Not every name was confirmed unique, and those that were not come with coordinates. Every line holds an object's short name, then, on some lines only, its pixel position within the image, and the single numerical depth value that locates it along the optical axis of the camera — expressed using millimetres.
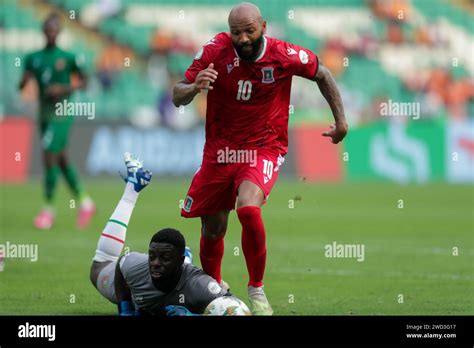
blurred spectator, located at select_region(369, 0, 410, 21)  32531
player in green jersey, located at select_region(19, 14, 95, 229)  15625
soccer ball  7324
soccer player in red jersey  8211
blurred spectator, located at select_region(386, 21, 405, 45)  32906
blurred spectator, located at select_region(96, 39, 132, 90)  31375
